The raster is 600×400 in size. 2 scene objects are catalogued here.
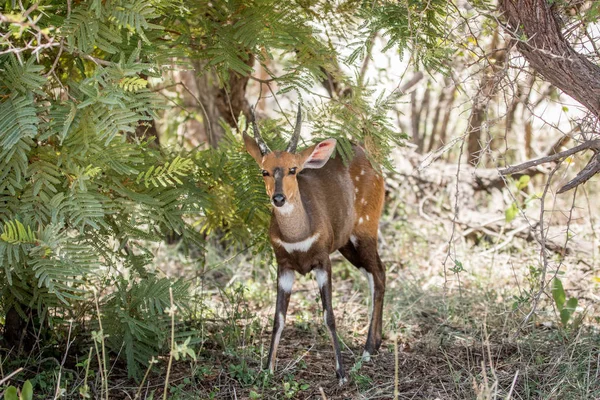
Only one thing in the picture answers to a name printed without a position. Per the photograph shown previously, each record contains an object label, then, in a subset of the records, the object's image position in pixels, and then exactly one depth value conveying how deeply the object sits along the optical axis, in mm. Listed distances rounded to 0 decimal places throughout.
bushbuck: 9977
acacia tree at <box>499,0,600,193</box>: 9055
